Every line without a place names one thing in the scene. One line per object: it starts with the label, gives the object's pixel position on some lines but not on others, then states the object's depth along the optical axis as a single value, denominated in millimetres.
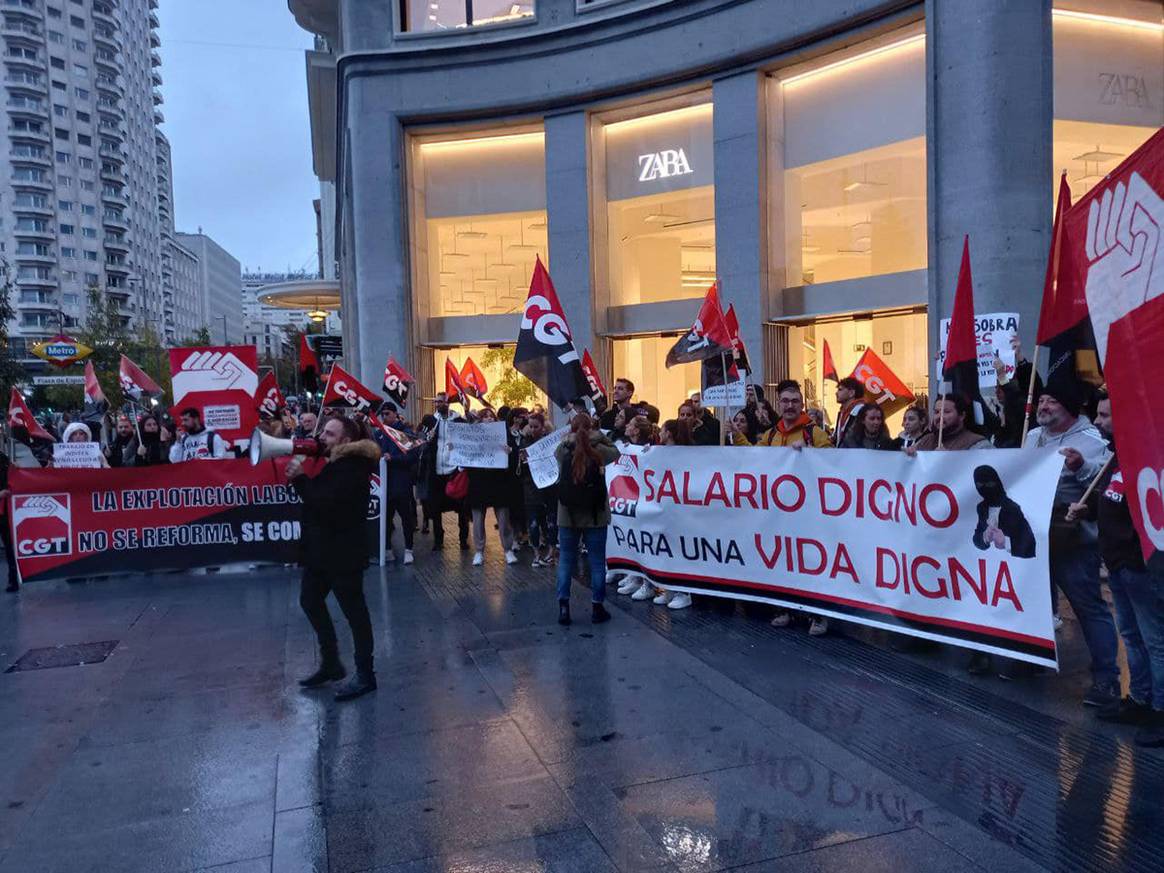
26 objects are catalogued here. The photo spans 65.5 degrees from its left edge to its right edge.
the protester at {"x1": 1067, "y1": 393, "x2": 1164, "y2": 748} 4746
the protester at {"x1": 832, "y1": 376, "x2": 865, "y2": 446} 7930
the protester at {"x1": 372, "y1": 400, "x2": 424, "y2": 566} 10594
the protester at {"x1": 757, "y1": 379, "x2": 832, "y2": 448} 7188
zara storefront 13814
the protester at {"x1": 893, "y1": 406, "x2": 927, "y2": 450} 7602
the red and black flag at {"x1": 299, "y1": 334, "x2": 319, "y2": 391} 14488
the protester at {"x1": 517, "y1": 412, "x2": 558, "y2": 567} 9977
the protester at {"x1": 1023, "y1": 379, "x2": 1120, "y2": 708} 5172
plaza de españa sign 24500
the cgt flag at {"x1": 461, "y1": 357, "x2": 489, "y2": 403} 15821
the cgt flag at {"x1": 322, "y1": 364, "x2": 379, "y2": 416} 10945
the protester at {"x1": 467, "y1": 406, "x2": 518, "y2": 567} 10242
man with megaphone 5766
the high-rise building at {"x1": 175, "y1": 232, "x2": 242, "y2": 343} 150750
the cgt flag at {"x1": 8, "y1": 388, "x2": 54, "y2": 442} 11888
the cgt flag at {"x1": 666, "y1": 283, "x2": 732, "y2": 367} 8297
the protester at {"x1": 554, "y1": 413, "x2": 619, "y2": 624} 7441
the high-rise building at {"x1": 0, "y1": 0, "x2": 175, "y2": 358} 89562
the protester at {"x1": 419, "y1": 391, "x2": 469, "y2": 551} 10950
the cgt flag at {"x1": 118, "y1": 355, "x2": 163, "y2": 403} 13047
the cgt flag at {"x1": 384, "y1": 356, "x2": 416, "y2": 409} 15004
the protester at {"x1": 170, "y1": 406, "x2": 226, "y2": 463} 10961
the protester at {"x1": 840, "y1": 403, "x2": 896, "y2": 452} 7668
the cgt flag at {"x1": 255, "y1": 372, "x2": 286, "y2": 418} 12619
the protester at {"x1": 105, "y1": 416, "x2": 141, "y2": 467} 11430
